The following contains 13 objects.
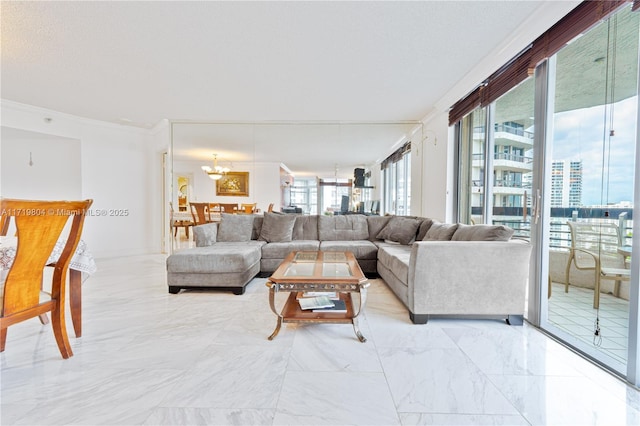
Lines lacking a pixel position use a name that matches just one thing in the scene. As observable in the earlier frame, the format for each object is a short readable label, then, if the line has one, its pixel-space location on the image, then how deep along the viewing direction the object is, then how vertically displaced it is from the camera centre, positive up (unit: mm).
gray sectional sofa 2166 -548
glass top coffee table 1897 -583
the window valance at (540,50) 1706 +1241
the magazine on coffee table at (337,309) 2086 -828
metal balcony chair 1723 -318
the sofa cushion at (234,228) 3881 -362
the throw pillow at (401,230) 3605 -354
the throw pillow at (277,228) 3873 -354
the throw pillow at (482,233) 2225 -241
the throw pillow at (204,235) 3482 -425
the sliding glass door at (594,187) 1669 +141
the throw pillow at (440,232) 2830 -294
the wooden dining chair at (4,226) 1838 -184
